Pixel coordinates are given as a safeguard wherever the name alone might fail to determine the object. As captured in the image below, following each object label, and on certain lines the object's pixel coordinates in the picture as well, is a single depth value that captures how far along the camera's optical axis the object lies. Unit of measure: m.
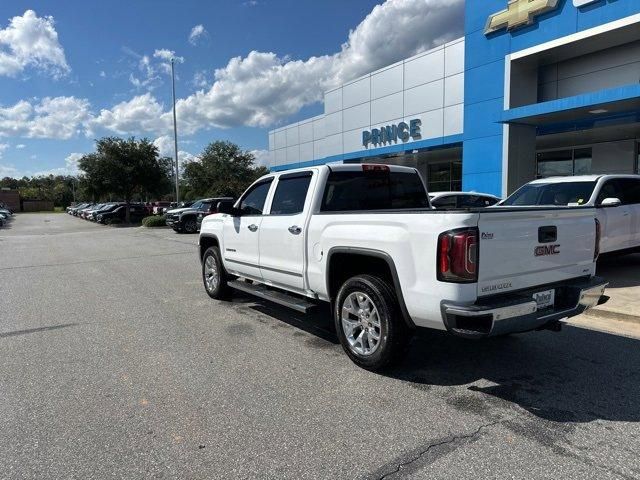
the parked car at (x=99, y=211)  37.36
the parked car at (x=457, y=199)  11.38
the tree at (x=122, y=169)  34.78
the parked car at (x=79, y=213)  46.34
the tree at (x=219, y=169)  51.62
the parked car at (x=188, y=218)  23.34
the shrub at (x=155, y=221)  29.22
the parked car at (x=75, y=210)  57.01
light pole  35.53
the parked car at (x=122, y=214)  36.62
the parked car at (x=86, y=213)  41.70
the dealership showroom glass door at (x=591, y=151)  17.14
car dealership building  14.51
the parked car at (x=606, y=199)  8.09
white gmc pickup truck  3.49
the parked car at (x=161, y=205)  42.03
